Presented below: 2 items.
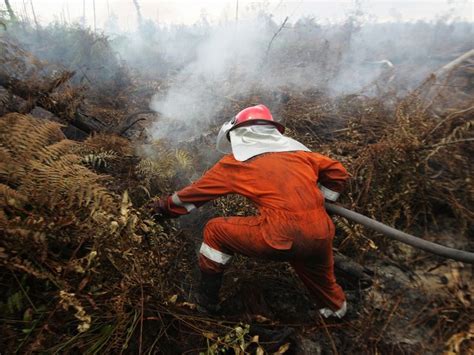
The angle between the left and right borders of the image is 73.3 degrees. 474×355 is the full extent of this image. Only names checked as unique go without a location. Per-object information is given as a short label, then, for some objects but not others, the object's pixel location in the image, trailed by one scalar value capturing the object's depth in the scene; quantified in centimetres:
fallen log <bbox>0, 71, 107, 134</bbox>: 319
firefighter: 217
